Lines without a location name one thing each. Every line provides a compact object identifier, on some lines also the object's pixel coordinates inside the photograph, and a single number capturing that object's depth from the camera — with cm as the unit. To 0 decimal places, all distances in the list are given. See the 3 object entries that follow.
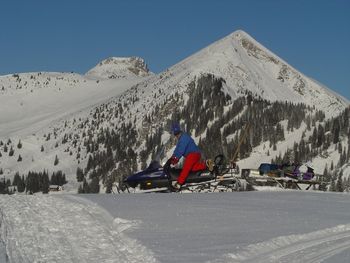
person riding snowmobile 1734
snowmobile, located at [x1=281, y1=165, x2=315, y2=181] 2272
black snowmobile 1856
